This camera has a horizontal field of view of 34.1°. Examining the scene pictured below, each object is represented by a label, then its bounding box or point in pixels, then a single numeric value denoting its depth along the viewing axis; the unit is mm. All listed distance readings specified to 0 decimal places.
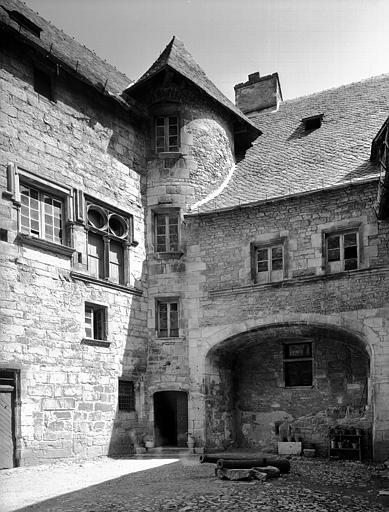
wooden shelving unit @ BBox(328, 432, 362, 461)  13633
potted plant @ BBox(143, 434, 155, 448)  15161
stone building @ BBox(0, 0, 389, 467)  12883
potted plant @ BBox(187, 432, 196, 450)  14968
